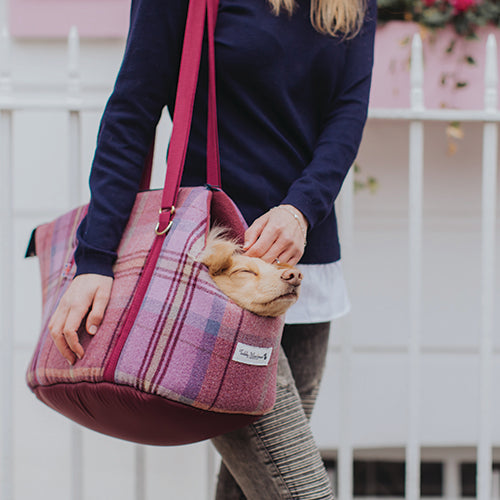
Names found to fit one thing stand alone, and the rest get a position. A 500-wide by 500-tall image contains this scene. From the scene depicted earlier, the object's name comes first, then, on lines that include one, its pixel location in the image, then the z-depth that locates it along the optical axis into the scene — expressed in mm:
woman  2542
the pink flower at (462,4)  3711
